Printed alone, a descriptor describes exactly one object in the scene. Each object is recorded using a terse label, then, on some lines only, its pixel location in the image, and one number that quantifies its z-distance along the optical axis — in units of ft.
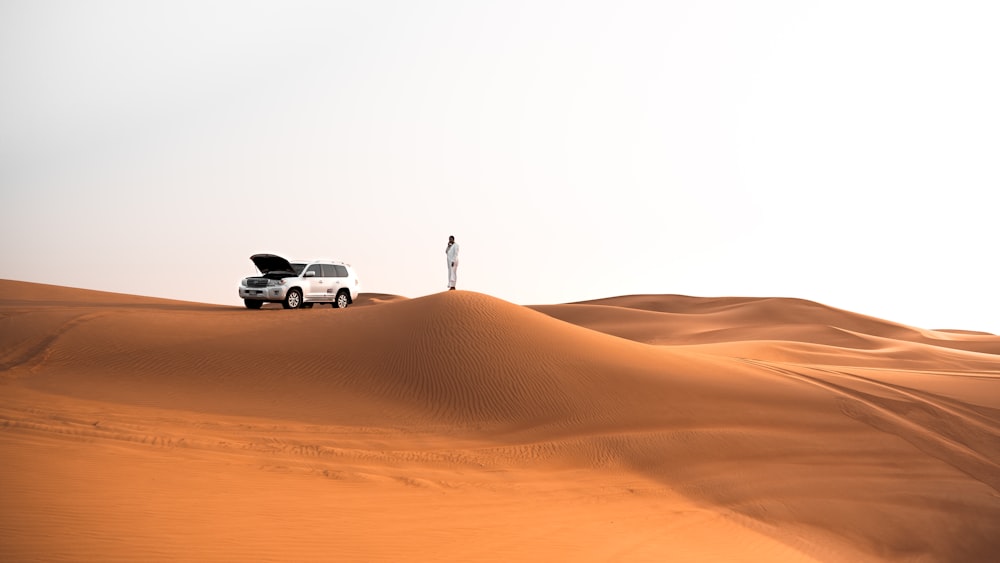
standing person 78.12
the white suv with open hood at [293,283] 84.84
